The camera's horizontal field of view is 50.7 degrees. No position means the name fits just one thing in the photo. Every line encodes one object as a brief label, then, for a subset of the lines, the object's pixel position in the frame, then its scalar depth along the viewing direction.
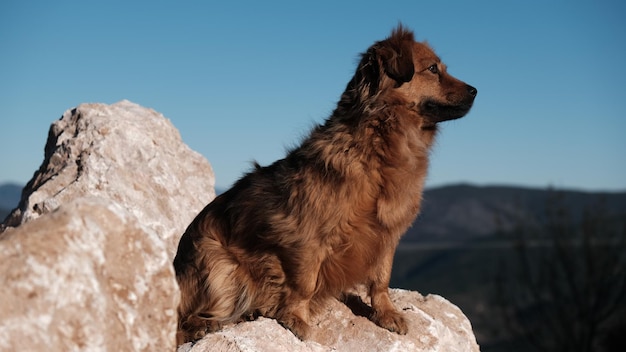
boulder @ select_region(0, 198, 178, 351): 2.68
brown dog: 4.84
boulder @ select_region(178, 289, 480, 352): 4.28
